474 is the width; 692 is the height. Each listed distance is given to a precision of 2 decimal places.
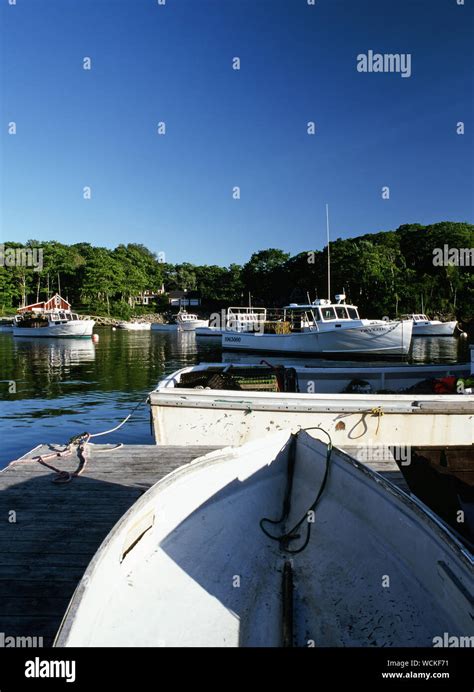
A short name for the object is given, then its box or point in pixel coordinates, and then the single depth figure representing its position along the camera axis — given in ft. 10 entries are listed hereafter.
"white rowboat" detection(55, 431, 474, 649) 9.75
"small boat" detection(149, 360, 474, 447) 25.77
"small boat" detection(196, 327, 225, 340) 208.44
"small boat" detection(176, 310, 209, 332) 239.91
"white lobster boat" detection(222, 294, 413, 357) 94.68
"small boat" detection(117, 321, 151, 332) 254.88
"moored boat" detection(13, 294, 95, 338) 178.40
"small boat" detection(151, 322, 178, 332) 260.74
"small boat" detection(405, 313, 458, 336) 191.31
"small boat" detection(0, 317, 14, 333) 228.84
